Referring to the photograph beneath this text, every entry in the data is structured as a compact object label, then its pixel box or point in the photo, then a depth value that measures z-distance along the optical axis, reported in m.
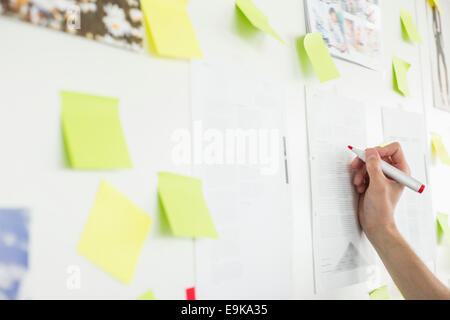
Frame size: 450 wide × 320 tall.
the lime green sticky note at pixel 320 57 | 0.62
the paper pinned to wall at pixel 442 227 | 0.89
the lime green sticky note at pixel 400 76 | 0.83
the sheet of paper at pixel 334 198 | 0.61
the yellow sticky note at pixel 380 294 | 0.69
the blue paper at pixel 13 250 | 0.32
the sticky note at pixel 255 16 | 0.52
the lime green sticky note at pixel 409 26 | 0.89
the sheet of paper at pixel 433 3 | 1.03
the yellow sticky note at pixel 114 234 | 0.38
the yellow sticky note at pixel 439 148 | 0.93
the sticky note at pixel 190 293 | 0.44
